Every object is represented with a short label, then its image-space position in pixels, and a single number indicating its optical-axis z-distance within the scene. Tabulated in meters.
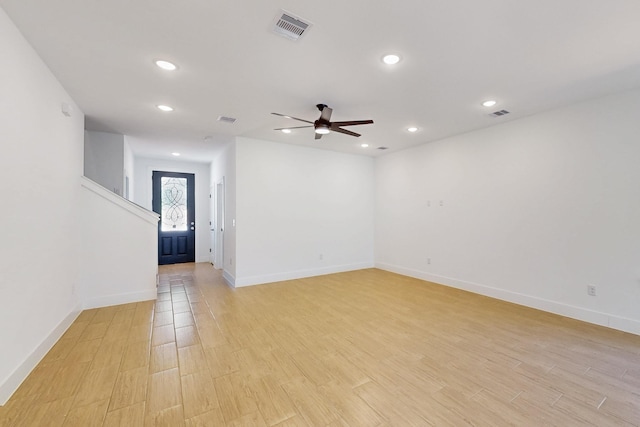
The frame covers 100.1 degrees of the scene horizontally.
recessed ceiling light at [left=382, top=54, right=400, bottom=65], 2.49
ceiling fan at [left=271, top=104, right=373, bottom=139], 3.50
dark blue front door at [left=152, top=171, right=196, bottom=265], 7.20
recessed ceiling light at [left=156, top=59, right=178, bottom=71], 2.60
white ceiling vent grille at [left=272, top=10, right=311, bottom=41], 2.00
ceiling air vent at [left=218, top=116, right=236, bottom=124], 4.09
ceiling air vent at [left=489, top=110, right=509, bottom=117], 3.86
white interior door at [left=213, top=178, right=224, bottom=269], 6.24
